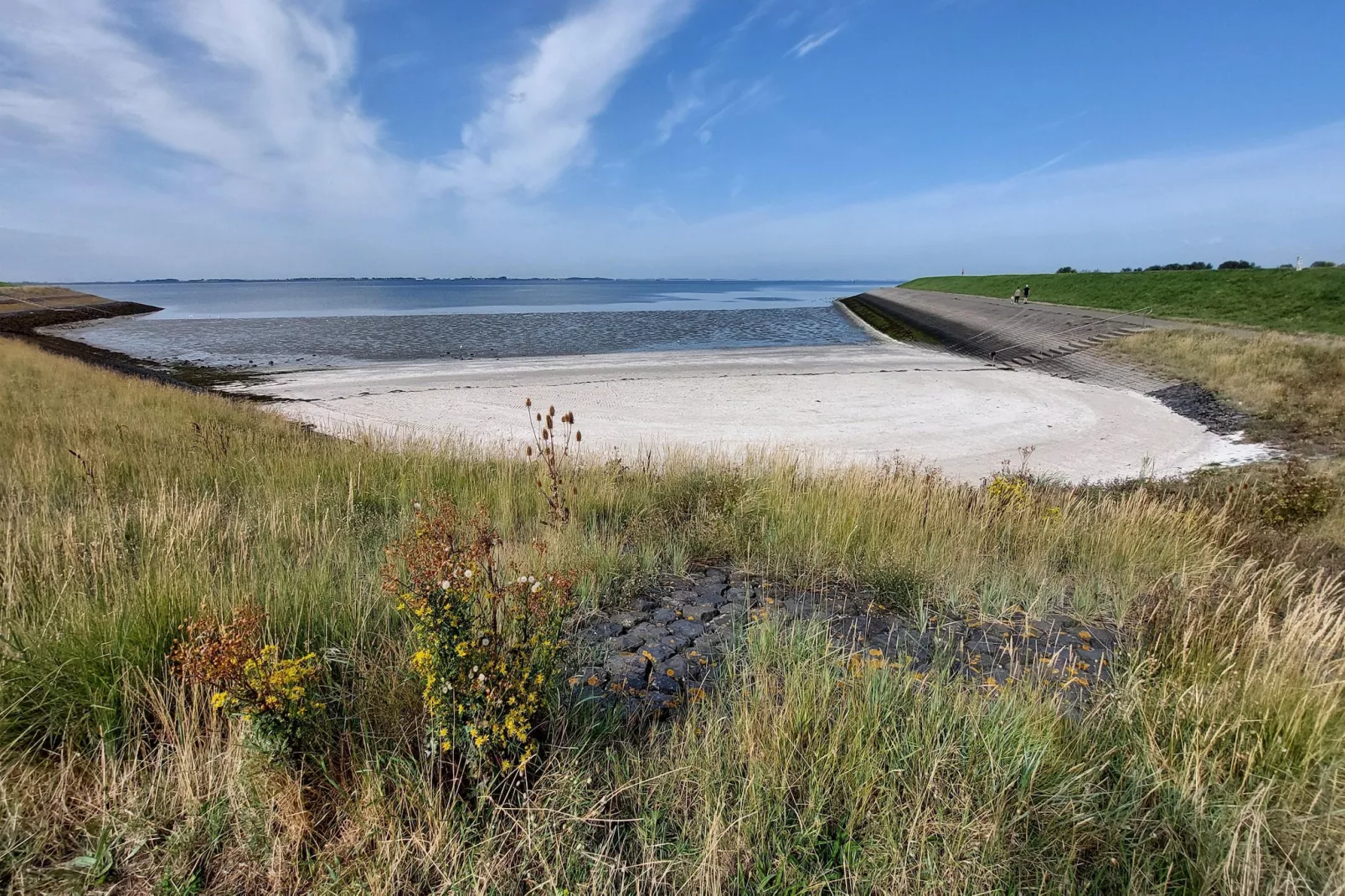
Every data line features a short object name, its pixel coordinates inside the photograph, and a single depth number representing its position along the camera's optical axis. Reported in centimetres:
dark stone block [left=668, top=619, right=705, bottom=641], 363
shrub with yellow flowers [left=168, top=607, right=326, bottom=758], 214
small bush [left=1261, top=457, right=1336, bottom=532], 763
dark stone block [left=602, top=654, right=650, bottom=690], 303
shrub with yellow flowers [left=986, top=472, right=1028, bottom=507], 659
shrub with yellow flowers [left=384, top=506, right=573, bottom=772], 217
